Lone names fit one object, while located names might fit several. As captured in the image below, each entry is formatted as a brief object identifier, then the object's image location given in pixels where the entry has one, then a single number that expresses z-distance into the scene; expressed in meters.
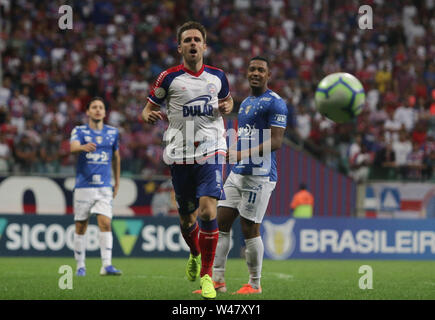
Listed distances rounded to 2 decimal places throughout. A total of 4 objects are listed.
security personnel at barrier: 32.84
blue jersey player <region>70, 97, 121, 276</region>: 20.31
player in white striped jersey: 14.12
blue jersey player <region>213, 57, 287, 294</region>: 14.77
